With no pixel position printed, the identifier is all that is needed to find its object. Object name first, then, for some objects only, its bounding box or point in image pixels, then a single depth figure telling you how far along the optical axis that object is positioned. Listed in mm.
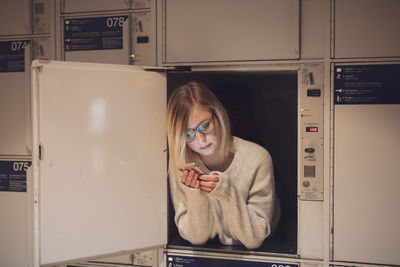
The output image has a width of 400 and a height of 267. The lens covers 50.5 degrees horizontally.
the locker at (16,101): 3146
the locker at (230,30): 2656
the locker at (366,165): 2559
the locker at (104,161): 2475
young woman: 2619
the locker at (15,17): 3123
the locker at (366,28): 2529
